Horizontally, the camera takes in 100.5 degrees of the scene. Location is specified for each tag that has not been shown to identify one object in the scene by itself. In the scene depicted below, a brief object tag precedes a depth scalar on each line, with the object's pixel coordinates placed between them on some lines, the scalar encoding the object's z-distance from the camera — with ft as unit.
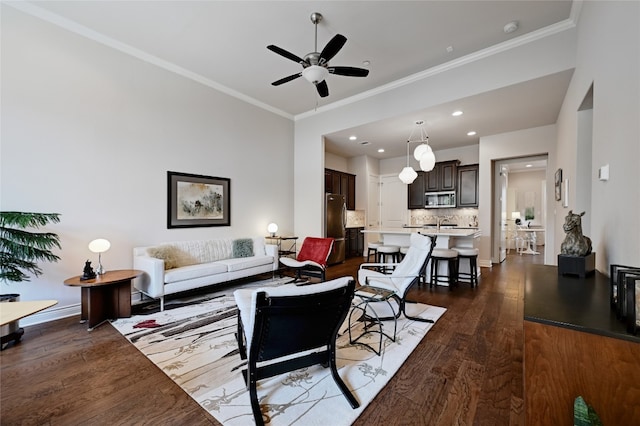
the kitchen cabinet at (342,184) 23.68
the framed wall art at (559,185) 14.07
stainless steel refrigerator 21.36
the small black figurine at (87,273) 10.32
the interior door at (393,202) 27.17
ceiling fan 9.65
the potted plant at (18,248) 8.92
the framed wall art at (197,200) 14.70
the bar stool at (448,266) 14.85
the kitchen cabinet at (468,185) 22.27
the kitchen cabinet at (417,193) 25.31
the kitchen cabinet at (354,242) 25.27
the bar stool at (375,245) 17.71
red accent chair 15.90
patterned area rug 5.69
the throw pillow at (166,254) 12.82
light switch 6.52
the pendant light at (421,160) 15.31
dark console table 3.18
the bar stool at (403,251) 16.48
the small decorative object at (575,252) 6.45
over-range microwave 23.60
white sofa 11.68
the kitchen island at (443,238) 15.74
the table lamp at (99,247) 10.61
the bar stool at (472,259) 15.33
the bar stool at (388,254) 16.47
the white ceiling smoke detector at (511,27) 10.92
